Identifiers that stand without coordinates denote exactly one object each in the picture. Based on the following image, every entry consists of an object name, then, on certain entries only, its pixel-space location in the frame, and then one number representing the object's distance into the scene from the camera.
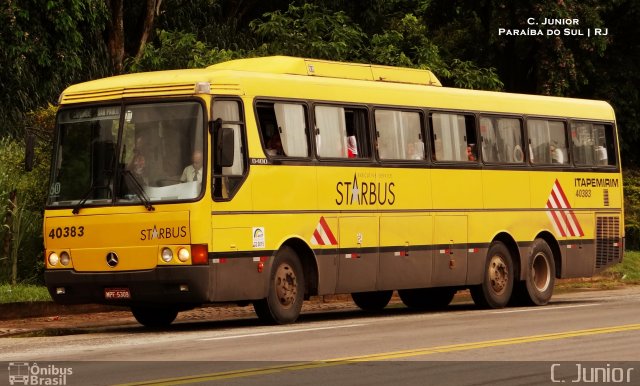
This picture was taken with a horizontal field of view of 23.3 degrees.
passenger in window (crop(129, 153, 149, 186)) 18.72
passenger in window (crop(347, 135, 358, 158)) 21.19
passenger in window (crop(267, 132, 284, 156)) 19.66
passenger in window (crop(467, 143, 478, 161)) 23.75
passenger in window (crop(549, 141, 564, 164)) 25.67
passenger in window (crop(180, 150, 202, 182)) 18.53
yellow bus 18.59
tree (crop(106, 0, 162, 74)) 36.16
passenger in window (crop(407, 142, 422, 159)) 22.41
